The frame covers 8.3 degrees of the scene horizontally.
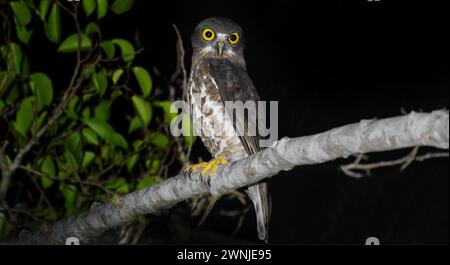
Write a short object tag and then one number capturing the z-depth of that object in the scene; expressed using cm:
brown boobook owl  374
